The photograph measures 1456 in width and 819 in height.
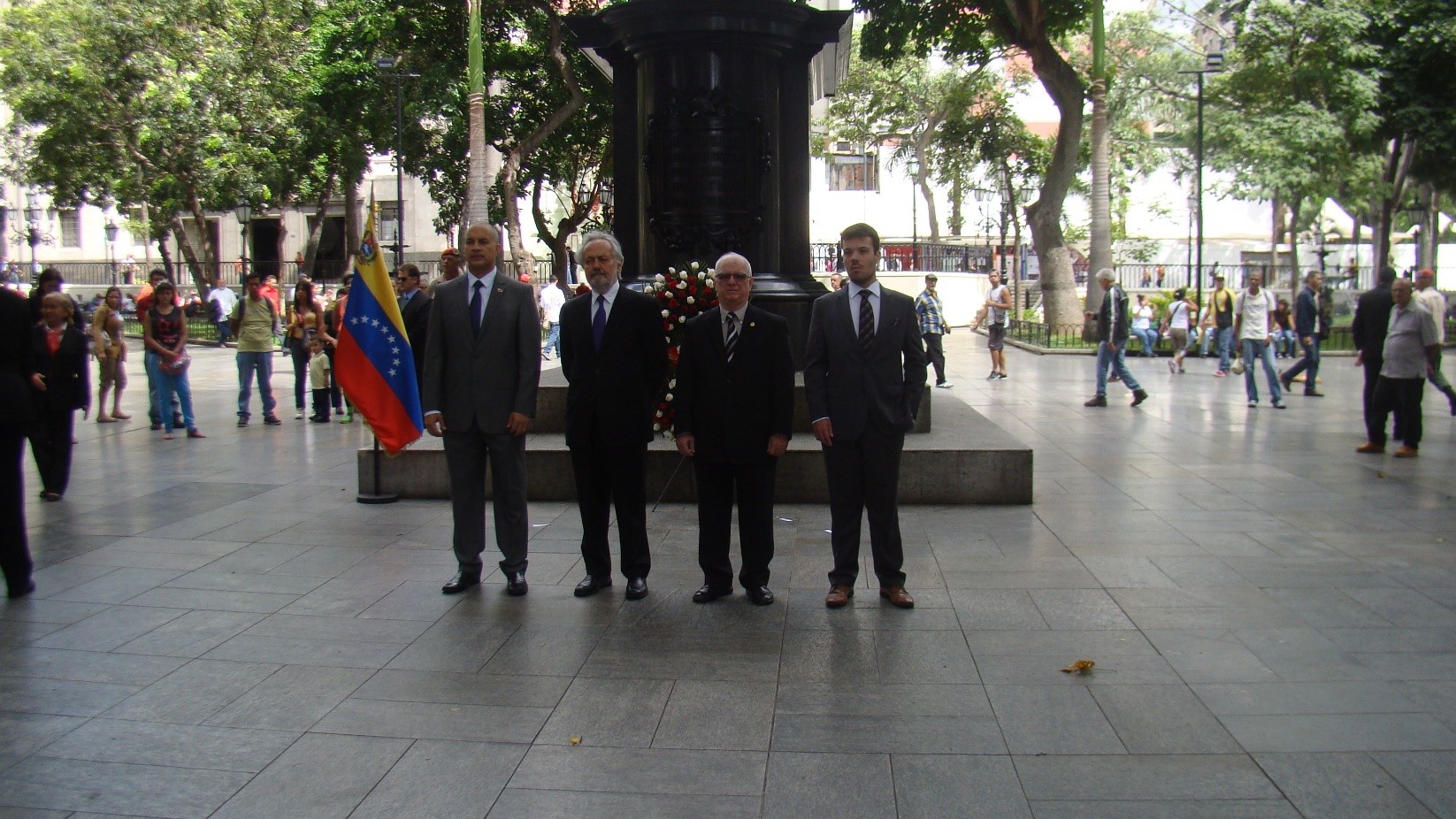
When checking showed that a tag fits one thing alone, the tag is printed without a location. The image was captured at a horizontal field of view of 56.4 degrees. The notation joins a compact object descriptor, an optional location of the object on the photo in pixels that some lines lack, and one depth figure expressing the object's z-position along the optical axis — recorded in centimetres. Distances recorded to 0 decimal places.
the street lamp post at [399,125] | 2953
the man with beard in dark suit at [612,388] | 660
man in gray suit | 674
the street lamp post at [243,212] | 3918
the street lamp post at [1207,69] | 2983
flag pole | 951
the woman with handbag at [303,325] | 1614
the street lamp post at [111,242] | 5209
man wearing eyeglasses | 645
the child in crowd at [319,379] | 1572
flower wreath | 927
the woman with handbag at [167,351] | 1426
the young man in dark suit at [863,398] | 640
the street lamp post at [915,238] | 4419
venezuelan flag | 849
